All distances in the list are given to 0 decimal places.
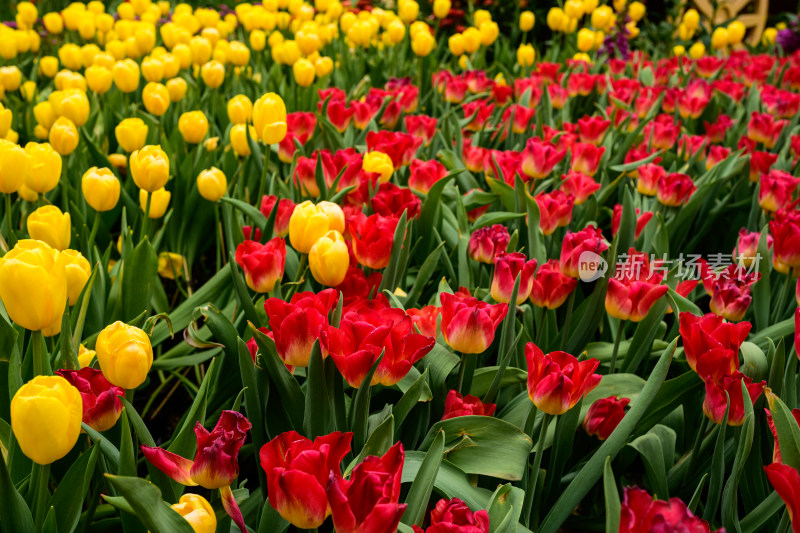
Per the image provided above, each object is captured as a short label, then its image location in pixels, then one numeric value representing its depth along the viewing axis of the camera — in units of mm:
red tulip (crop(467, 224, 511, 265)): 1318
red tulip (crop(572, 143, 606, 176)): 1881
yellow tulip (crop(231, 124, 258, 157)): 1872
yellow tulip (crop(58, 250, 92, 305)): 1026
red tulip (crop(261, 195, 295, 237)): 1476
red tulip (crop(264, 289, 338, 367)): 902
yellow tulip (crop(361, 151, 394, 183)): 1623
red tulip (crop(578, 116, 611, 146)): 2131
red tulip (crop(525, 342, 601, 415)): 891
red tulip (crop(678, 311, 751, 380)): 979
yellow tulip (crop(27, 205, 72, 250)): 1153
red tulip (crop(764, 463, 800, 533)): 711
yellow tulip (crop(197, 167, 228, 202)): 1589
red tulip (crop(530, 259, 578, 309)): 1210
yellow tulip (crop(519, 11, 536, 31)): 4016
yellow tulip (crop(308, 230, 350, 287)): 1103
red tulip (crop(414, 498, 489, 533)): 690
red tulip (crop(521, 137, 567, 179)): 1740
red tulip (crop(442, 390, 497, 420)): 1053
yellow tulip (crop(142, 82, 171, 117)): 1982
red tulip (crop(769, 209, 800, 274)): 1378
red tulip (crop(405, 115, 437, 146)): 2139
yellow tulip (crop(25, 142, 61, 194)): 1306
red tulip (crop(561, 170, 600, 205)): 1725
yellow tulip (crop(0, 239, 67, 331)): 812
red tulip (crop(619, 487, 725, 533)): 560
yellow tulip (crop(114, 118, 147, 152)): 1682
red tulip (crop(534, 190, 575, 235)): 1513
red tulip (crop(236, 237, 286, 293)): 1177
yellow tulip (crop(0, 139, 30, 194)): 1207
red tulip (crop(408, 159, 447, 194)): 1681
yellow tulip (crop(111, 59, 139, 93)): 2166
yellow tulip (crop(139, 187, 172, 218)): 1529
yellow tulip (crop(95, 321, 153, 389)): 837
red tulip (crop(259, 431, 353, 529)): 671
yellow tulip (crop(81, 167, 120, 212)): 1370
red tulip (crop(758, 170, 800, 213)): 1729
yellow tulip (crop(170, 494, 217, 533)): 701
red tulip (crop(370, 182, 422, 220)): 1423
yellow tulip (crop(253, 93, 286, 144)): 1584
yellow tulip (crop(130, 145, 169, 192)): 1371
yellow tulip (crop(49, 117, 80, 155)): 1618
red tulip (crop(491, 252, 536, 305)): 1108
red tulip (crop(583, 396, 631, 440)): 1077
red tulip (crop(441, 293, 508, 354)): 975
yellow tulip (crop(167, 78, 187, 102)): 2213
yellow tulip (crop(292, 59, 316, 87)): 2400
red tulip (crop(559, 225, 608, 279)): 1224
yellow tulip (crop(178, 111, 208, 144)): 1855
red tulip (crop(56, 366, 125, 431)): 850
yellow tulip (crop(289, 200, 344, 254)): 1164
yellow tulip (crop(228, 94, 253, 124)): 1863
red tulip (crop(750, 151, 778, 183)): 2068
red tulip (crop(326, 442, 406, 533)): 647
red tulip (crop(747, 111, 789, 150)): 2312
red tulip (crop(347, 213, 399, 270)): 1236
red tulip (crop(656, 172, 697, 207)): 1740
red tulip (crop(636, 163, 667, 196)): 1808
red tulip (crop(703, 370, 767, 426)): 961
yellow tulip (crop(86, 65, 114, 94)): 2164
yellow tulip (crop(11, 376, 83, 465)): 678
